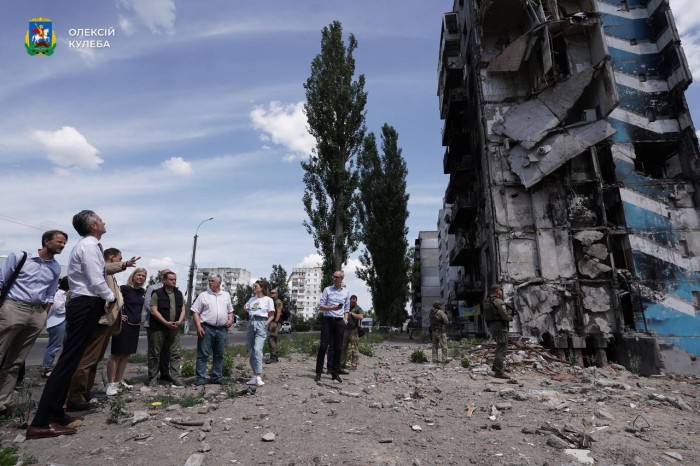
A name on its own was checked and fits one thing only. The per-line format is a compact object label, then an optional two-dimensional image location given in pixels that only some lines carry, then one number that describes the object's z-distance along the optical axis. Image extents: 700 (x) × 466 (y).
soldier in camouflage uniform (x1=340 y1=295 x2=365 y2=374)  8.96
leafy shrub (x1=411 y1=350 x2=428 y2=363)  11.16
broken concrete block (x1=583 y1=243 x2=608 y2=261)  15.69
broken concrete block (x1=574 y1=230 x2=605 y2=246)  15.91
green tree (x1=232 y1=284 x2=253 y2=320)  75.57
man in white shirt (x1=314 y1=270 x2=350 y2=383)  6.97
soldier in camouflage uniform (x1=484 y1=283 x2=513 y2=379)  8.03
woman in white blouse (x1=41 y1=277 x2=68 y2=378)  6.91
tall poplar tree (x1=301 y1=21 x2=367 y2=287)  17.67
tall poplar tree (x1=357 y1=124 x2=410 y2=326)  28.33
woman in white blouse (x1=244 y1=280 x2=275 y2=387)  6.07
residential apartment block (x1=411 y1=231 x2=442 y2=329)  66.81
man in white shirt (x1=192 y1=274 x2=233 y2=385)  5.96
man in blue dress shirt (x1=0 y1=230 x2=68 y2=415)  3.90
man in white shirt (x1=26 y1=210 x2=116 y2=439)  3.52
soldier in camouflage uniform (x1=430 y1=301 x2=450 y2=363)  10.90
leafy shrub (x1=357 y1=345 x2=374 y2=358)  12.31
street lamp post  27.56
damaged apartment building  15.16
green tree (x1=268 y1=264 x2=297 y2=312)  65.27
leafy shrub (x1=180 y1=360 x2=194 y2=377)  6.92
